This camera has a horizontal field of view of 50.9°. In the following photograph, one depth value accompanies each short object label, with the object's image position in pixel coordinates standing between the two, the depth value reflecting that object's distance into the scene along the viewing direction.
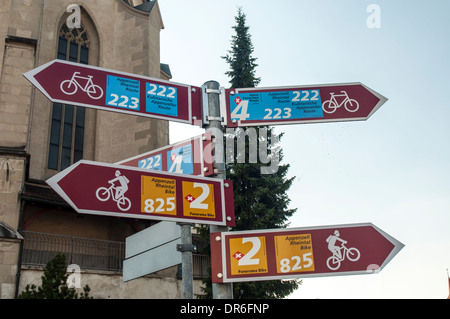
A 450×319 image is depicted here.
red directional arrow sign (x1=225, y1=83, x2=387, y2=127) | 4.34
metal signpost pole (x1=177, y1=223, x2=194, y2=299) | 3.86
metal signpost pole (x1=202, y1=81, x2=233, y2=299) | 3.86
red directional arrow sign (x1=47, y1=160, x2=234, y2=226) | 3.22
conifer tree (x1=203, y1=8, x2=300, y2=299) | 14.11
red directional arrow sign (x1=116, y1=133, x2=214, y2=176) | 4.06
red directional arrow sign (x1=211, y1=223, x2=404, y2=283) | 3.63
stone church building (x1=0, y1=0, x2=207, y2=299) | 13.19
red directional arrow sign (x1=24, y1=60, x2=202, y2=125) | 3.79
